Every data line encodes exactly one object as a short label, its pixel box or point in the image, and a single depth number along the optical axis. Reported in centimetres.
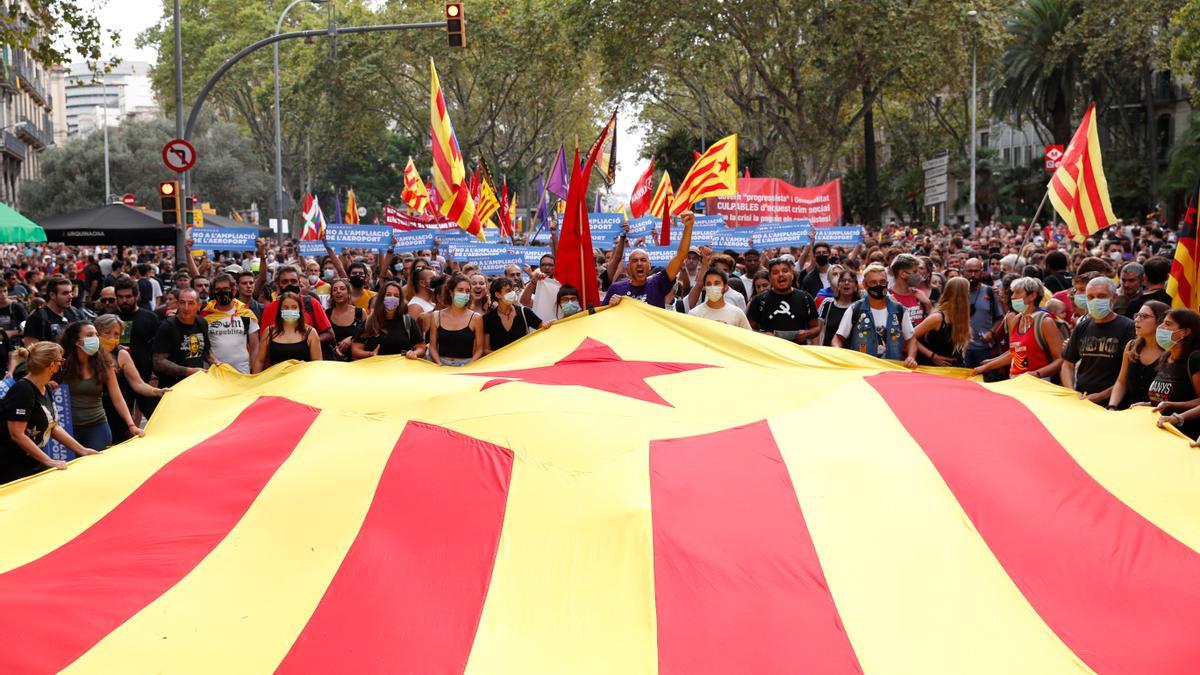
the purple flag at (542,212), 2972
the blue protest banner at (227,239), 2002
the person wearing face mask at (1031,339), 923
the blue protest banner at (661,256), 1548
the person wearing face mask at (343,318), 1107
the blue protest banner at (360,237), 1952
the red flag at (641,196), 2656
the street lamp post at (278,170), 3991
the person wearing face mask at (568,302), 1030
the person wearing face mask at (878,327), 970
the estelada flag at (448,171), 1662
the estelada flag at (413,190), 2796
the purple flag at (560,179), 2530
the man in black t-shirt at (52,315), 1160
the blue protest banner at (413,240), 1995
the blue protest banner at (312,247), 2108
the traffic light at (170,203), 2011
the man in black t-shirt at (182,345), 1026
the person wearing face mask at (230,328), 1066
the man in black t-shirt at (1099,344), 817
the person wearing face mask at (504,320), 1006
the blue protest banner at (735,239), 1800
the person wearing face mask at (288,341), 1012
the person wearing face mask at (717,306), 991
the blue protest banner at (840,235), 1780
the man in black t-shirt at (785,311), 1044
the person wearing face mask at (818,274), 1389
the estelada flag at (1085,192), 1595
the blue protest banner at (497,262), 1680
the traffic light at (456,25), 2261
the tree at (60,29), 1642
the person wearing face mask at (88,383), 902
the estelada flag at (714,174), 1792
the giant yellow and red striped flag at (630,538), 525
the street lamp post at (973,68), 3472
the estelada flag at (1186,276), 866
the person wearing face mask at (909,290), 1052
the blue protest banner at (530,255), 1702
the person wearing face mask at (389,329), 1058
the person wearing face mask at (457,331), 991
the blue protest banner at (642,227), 2148
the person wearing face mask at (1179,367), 709
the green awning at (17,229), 1992
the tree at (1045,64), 5216
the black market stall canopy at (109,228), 2428
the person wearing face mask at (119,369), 927
